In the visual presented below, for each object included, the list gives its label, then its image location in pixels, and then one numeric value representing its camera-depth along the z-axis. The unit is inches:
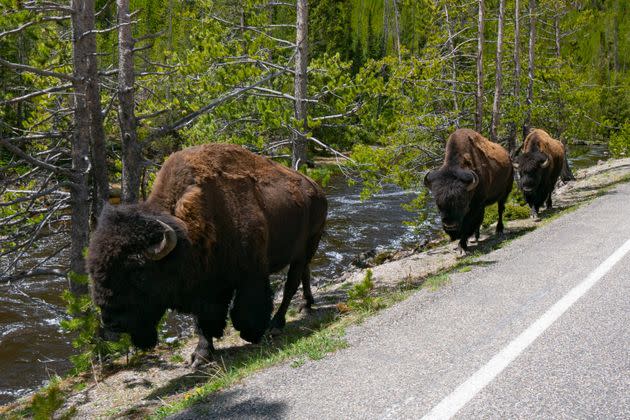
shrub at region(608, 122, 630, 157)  1164.5
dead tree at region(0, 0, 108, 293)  270.8
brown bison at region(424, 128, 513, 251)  379.2
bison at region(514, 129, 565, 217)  537.6
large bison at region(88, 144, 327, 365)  193.3
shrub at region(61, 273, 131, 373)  241.1
